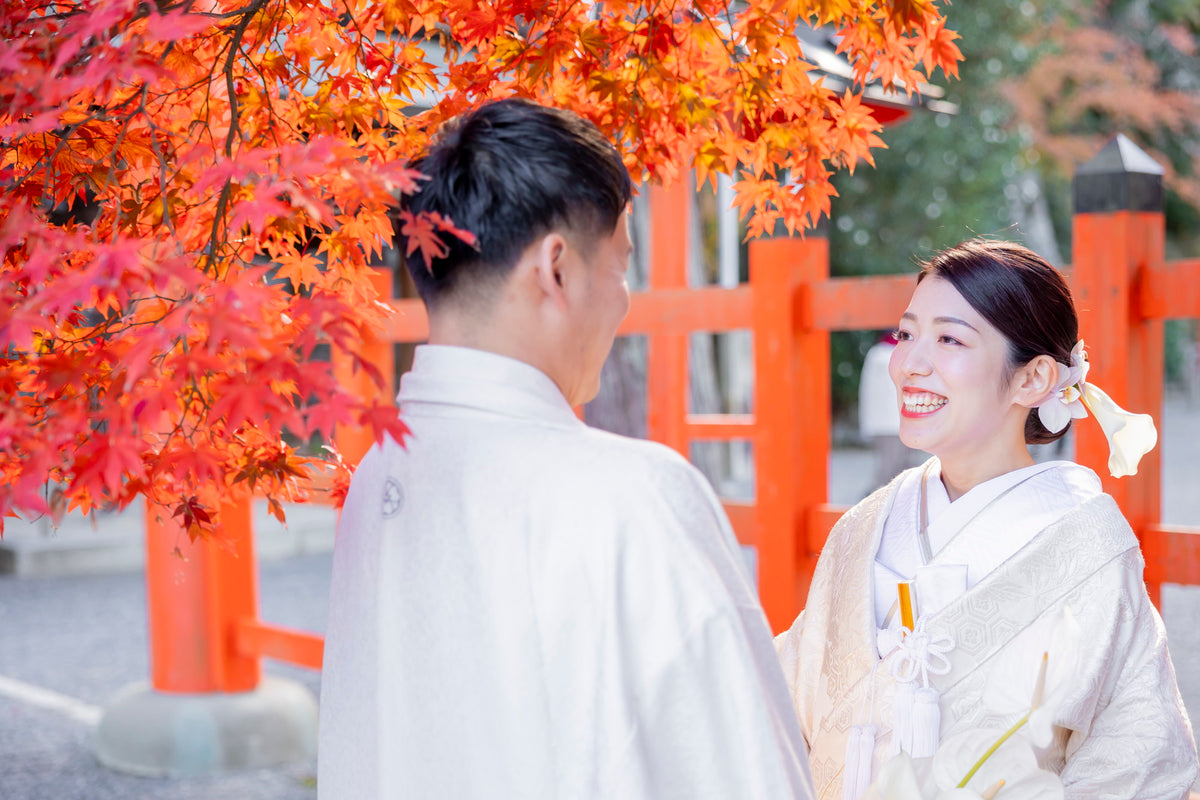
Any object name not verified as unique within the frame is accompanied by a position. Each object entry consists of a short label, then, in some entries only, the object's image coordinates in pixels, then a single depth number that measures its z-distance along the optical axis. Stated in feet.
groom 3.80
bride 5.67
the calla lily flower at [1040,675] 4.58
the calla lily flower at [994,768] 4.83
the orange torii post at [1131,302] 8.73
